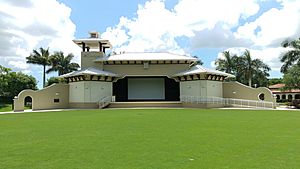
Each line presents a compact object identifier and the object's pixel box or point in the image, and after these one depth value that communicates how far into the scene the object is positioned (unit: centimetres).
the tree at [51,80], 5741
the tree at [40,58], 5806
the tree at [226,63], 5409
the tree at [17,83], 5716
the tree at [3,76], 5083
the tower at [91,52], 3816
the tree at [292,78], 3897
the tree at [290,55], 4075
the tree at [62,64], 5978
